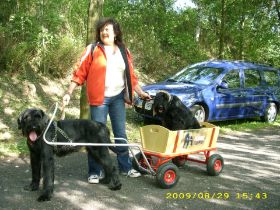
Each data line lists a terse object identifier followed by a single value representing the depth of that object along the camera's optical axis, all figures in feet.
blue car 33.71
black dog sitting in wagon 21.11
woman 17.85
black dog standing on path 15.76
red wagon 18.35
